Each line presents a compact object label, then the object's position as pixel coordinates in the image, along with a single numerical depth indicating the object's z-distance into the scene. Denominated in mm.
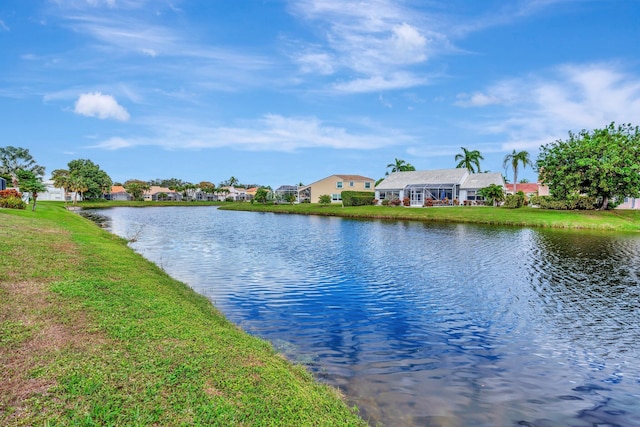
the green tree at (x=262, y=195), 109125
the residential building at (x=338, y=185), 96375
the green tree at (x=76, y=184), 98000
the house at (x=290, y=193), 114162
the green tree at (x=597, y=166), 52344
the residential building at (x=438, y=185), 75312
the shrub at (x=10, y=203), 37625
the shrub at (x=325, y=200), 89650
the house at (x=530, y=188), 90362
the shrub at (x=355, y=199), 83750
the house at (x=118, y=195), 152500
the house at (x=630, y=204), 62003
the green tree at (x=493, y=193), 68062
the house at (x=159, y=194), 163700
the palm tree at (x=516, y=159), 90938
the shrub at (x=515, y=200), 64062
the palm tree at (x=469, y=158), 94062
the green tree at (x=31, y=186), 40759
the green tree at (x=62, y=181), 97438
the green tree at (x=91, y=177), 121331
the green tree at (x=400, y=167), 110000
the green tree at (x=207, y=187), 177338
